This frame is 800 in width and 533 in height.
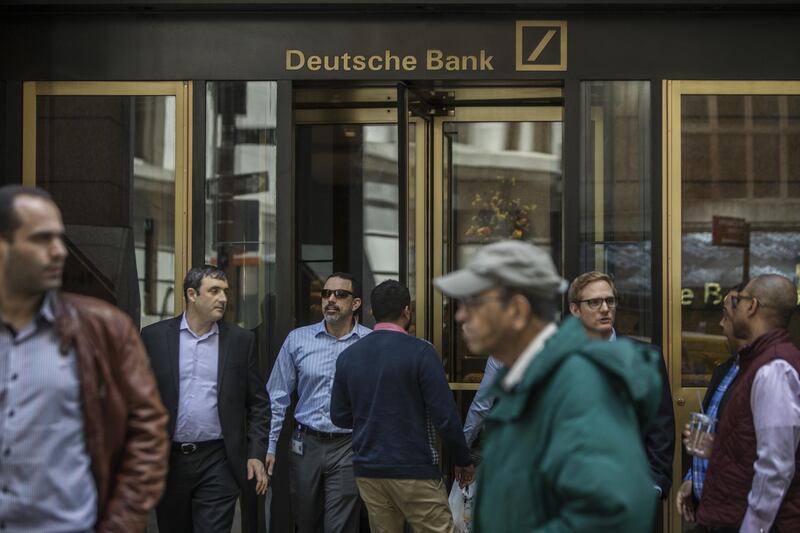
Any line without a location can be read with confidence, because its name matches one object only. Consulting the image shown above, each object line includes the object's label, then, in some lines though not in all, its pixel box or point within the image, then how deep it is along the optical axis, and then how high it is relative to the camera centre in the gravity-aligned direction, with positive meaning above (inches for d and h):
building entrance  363.9 +28.9
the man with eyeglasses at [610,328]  250.5 -10.3
